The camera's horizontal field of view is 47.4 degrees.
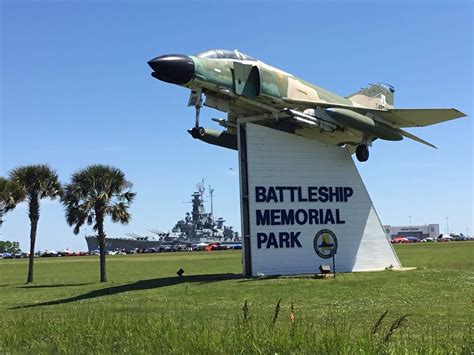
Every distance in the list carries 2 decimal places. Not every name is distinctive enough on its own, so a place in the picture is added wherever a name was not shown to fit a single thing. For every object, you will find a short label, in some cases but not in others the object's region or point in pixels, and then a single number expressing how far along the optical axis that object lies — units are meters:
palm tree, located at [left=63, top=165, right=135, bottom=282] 29.41
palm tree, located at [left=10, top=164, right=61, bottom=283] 30.47
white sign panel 22.09
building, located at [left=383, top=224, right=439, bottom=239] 157.00
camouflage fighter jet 20.22
